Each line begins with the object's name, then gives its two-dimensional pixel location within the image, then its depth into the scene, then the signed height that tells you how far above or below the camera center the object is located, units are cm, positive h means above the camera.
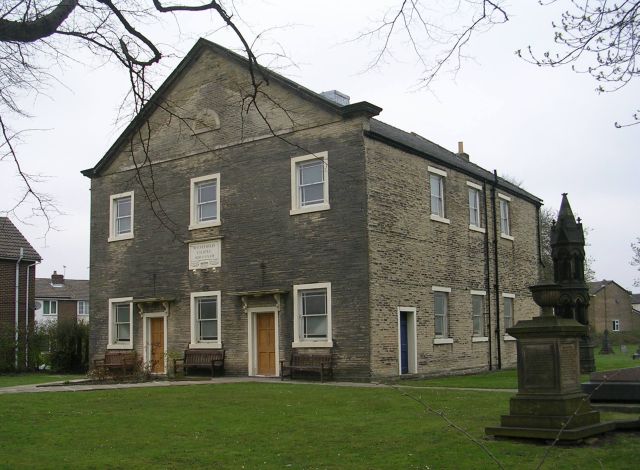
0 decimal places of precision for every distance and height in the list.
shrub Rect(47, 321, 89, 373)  3350 -151
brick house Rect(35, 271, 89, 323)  6669 +140
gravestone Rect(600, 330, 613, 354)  4884 -271
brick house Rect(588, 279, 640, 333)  8975 -51
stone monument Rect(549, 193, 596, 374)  2586 +119
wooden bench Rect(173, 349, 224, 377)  2572 -168
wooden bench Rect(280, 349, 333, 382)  2281 -166
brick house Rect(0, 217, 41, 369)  3641 +153
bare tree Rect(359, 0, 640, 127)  687 +251
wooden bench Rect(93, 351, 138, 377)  2733 -185
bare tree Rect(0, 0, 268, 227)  688 +264
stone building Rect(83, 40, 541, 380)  2311 +224
